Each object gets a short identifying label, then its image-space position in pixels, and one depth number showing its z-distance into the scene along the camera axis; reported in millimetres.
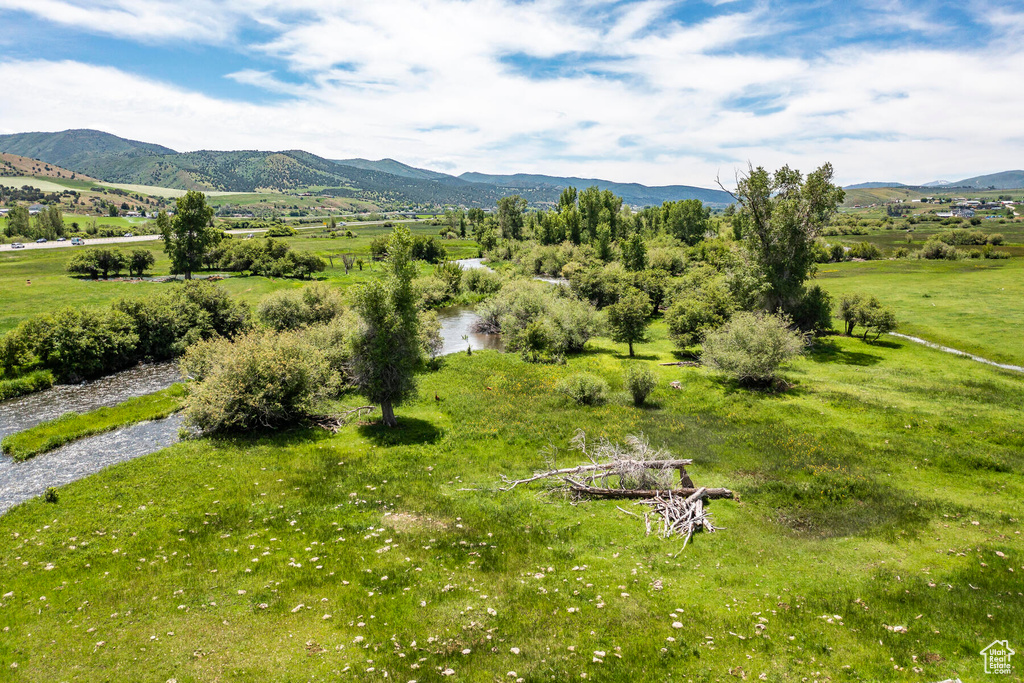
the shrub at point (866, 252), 125688
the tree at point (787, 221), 55062
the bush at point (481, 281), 94438
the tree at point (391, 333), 31172
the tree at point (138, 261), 91625
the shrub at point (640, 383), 37219
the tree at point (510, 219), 150125
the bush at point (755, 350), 39625
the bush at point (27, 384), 39469
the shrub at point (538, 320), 53375
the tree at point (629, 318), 52750
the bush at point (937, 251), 114500
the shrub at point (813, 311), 55906
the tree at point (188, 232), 89312
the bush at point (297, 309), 56031
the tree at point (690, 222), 142250
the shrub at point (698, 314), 53531
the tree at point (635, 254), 94250
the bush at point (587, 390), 37781
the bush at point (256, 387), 30500
